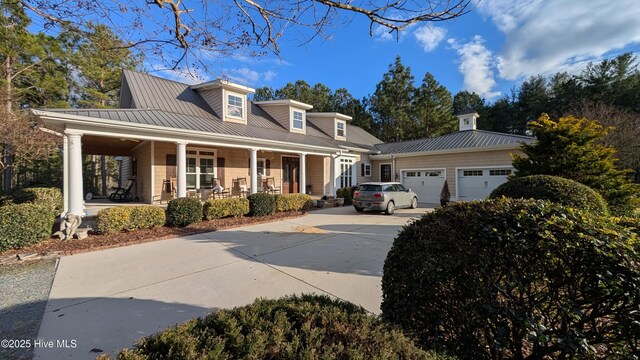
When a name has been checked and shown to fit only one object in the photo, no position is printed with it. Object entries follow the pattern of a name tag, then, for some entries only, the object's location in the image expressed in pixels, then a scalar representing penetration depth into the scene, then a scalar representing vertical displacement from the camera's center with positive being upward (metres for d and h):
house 9.03 +1.70
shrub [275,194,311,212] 11.70 -0.94
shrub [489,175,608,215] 5.27 -0.28
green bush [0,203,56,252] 5.86 -0.91
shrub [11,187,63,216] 9.02 -0.44
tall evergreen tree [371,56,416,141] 31.69 +9.90
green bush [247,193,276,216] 10.73 -0.92
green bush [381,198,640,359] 1.69 -0.75
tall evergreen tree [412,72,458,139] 31.78 +8.47
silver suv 12.20 -0.78
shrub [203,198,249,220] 9.45 -0.93
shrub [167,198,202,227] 8.53 -0.92
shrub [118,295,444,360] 1.53 -0.98
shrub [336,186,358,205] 15.92 -0.78
